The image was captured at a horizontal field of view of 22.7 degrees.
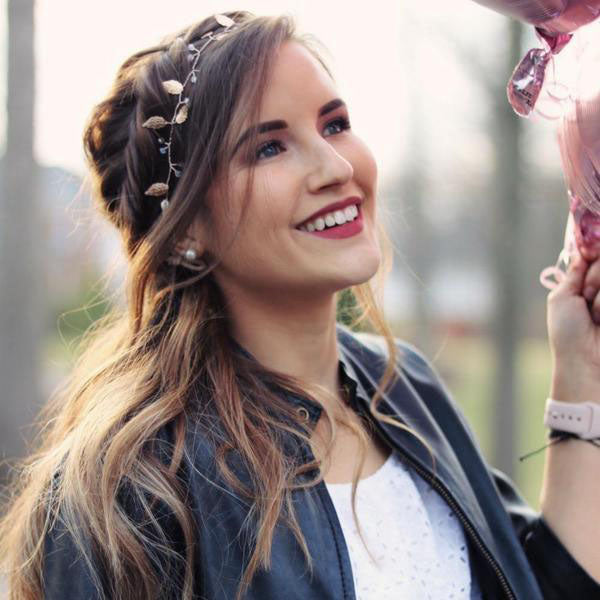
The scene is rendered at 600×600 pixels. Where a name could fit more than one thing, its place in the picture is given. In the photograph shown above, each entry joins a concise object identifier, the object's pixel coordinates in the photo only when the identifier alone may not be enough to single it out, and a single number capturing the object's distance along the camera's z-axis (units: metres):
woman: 1.02
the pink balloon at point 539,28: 0.98
